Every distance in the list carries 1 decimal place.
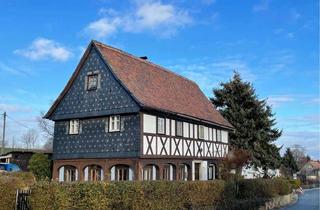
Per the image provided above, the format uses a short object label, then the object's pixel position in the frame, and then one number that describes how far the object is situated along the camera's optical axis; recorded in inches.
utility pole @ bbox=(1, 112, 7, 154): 2078.5
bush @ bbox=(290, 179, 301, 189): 2019.3
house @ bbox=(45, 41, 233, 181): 1067.3
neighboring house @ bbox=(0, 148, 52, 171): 1636.3
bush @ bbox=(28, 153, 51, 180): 1302.4
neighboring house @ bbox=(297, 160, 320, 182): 4904.0
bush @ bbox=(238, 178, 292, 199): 1091.9
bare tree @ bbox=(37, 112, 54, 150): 2471.7
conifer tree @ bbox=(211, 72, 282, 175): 1765.5
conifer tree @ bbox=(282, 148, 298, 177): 3206.2
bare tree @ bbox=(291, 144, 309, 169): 5044.3
